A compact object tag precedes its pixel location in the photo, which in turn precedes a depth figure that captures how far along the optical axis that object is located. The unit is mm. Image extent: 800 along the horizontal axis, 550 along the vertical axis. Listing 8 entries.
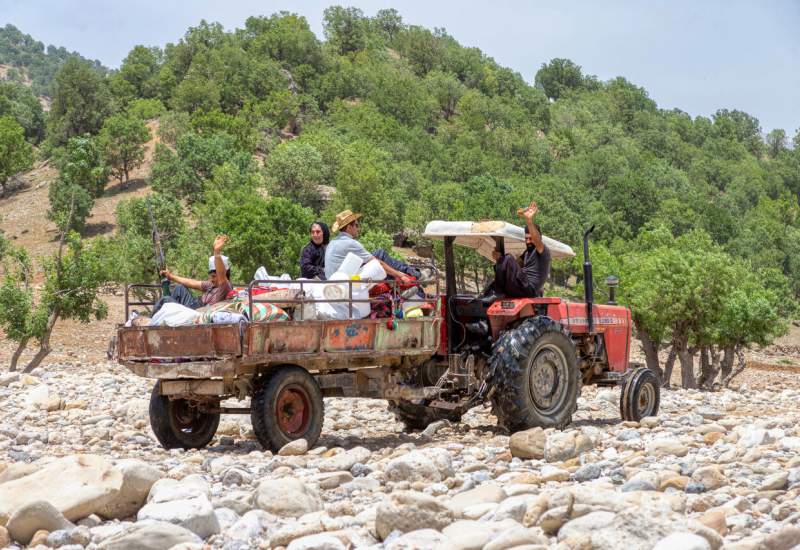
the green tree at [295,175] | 72375
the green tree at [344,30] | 156250
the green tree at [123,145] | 80938
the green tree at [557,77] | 191000
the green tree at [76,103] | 96625
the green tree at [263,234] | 45188
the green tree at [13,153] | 83000
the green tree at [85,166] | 75125
